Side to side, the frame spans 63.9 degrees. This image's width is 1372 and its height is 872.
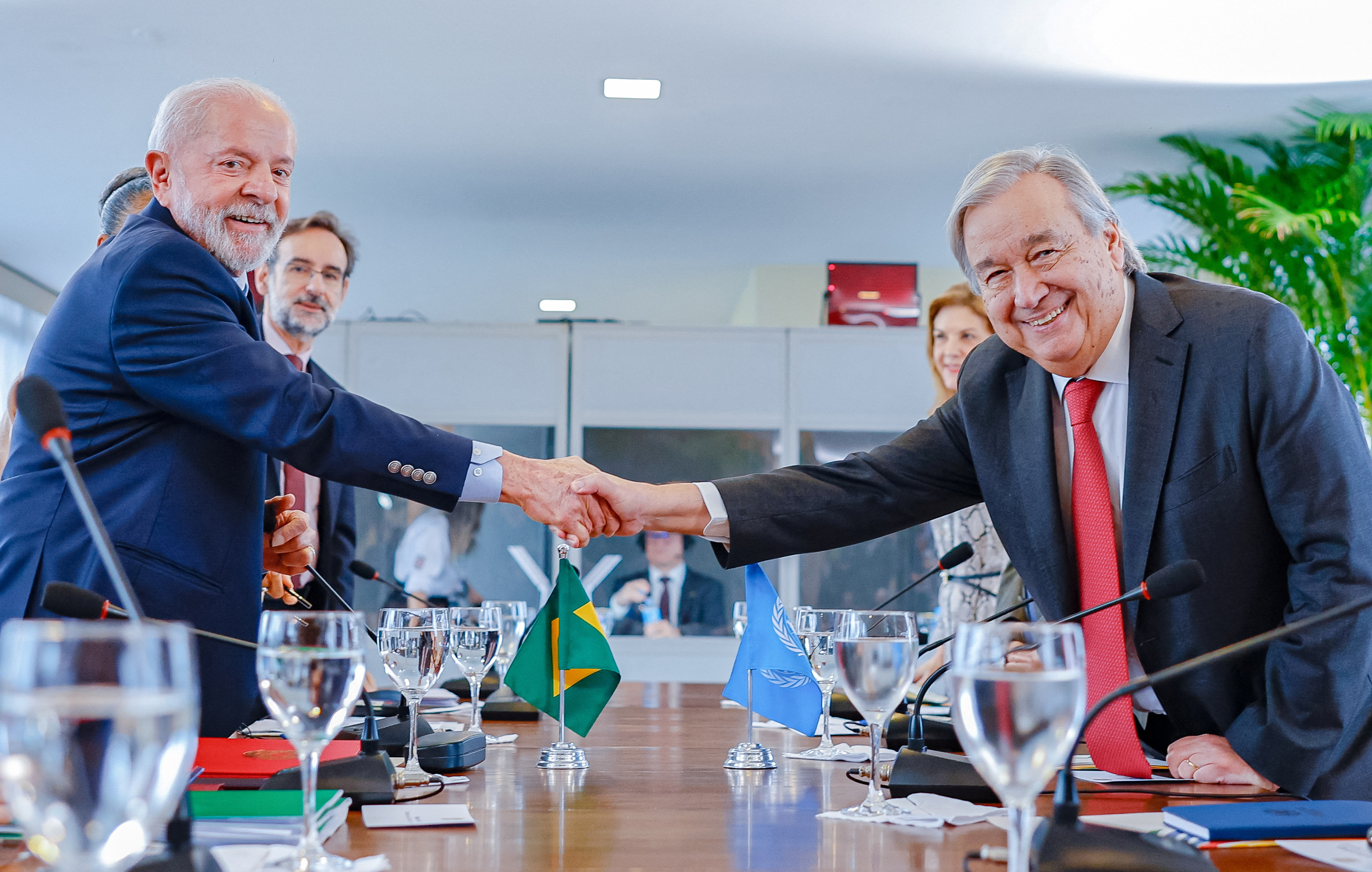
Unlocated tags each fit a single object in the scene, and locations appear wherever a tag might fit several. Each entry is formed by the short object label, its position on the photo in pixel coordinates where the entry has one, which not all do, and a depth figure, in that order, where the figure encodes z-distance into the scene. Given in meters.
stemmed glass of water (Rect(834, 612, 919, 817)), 0.99
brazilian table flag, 1.41
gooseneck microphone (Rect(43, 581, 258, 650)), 0.96
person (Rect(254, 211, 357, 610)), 2.98
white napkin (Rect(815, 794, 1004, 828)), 0.97
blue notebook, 0.88
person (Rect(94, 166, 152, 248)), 2.33
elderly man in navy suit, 1.47
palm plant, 4.36
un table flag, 1.42
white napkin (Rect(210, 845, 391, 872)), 0.77
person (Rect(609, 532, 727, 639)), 4.85
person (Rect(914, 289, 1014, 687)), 3.04
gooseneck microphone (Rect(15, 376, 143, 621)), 0.78
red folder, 1.12
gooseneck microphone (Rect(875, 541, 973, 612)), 1.73
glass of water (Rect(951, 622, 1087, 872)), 0.66
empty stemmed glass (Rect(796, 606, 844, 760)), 1.29
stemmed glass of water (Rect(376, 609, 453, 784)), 1.20
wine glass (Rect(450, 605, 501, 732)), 1.33
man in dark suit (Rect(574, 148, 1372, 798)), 1.31
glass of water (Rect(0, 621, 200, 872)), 0.50
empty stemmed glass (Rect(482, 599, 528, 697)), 2.01
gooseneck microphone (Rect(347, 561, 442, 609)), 2.23
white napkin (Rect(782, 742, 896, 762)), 1.41
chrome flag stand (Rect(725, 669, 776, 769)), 1.29
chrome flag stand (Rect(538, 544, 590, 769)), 1.30
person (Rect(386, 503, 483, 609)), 4.76
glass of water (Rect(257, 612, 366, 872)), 0.77
